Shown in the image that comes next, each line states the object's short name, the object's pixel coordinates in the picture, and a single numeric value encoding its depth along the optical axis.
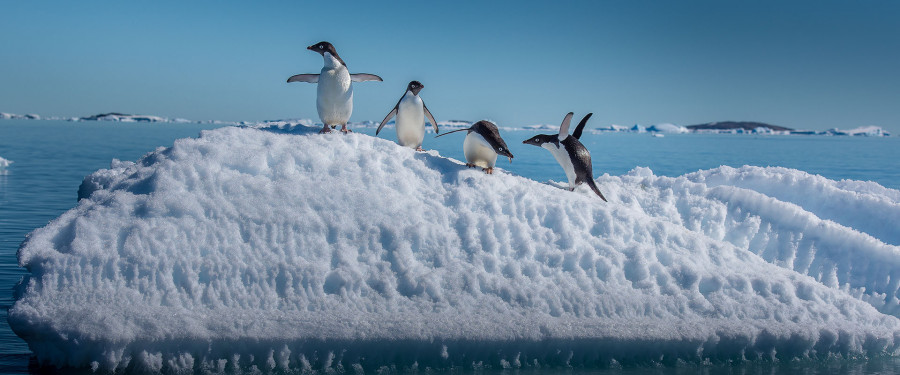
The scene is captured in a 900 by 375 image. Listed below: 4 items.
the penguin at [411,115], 6.30
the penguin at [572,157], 6.07
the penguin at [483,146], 5.75
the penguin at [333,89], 5.94
